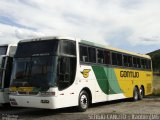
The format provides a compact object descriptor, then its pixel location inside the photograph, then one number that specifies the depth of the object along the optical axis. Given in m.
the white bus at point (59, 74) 13.99
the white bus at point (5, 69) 16.20
